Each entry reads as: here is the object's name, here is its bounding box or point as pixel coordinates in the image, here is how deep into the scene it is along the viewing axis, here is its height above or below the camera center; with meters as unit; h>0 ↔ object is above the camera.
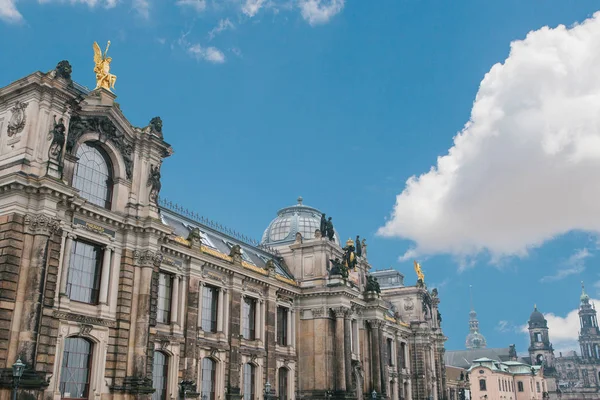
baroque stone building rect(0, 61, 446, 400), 28.80 +7.32
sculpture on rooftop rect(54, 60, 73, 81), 31.33 +16.63
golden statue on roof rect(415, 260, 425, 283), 84.36 +17.34
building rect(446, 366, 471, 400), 102.61 +2.34
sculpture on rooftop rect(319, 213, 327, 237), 58.08 +16.30
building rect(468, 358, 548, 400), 122.12 +4.24
